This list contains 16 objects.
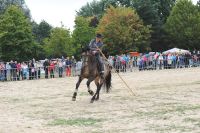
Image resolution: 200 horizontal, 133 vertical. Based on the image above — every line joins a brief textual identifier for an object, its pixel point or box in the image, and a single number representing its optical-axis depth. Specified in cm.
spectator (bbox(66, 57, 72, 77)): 3986
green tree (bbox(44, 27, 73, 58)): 6625
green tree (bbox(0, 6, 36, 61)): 5938
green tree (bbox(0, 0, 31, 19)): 8912
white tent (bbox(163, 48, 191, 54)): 5913
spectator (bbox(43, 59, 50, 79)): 3825
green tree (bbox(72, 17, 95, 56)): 6994
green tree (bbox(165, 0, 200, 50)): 7489
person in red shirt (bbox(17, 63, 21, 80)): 3694
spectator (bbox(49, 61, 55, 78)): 3844
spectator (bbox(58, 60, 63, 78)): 3919
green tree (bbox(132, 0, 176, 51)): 7531
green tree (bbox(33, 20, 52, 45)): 8716
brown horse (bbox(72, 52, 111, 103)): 1784
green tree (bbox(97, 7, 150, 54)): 6975
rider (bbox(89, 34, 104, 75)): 1794
